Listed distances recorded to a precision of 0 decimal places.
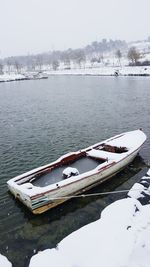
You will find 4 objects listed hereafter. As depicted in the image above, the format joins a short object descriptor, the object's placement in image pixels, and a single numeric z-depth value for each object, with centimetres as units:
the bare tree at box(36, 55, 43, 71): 17725
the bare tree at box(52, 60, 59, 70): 15315
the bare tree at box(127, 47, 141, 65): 11019
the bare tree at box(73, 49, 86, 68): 14815
